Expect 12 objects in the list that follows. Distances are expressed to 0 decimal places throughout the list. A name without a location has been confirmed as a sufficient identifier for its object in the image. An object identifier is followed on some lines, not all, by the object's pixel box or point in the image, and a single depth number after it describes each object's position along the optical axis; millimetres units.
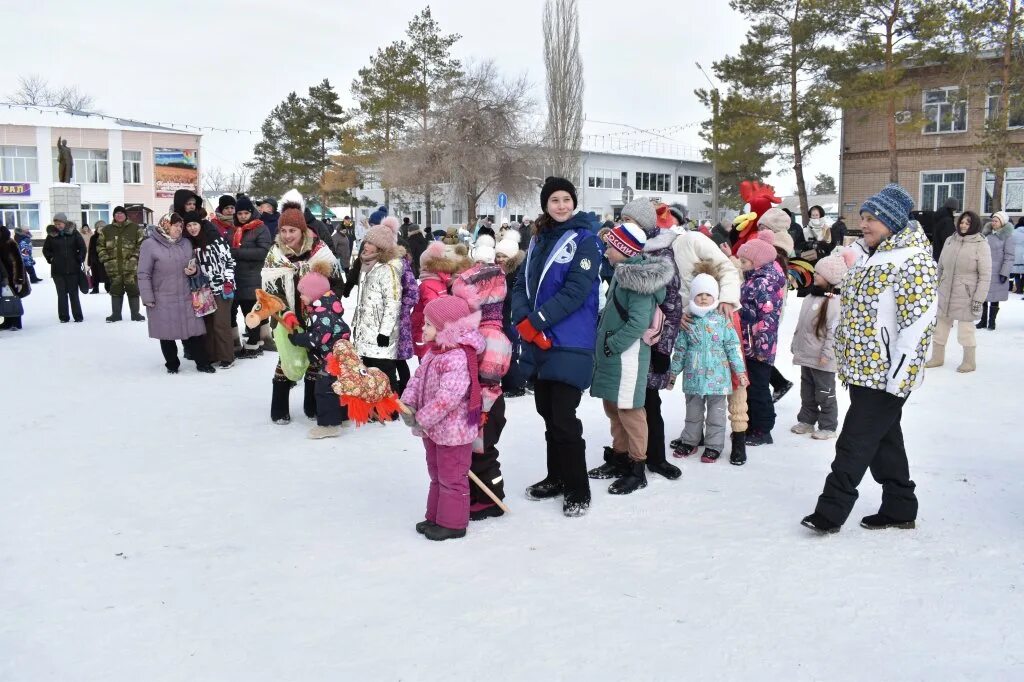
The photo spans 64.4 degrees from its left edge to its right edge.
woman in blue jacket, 4555
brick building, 30984
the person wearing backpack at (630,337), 4867
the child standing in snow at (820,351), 6184
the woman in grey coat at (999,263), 11875
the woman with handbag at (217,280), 9266
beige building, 50281
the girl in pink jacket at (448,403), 4242
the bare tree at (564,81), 44562
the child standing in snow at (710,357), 5652
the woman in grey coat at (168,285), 8844
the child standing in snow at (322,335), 6301
